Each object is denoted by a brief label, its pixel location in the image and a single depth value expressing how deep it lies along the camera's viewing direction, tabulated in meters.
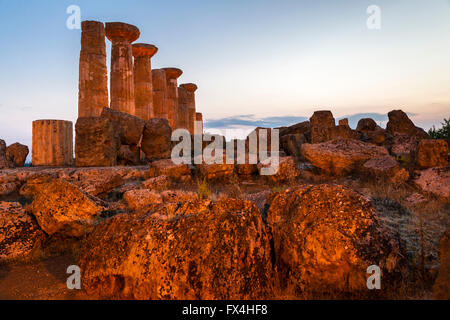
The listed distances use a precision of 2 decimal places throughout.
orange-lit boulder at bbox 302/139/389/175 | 7.10
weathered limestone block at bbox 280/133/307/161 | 11.12
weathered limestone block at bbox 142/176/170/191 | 6.04
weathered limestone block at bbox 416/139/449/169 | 6.10
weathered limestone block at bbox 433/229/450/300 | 1.96
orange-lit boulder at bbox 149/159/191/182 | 7.21
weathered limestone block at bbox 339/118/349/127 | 17.98
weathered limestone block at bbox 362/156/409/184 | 6.01
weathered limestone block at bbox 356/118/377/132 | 13.44
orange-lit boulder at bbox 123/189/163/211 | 4.36
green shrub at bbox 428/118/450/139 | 12.98
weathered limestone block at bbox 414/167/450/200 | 5.08
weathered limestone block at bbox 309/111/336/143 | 10.86
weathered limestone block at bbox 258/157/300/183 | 7.20
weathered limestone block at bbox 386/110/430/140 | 10.88
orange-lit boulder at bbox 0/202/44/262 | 3.32
